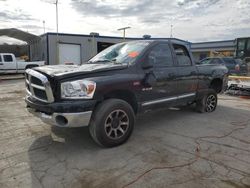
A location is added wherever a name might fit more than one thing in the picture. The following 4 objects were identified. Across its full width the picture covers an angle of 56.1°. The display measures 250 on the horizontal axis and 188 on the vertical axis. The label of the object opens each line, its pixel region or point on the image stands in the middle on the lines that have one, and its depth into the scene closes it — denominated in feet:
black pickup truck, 11.66
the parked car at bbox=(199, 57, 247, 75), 49.50
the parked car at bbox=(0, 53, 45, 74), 61.82
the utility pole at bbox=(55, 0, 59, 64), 75.41
